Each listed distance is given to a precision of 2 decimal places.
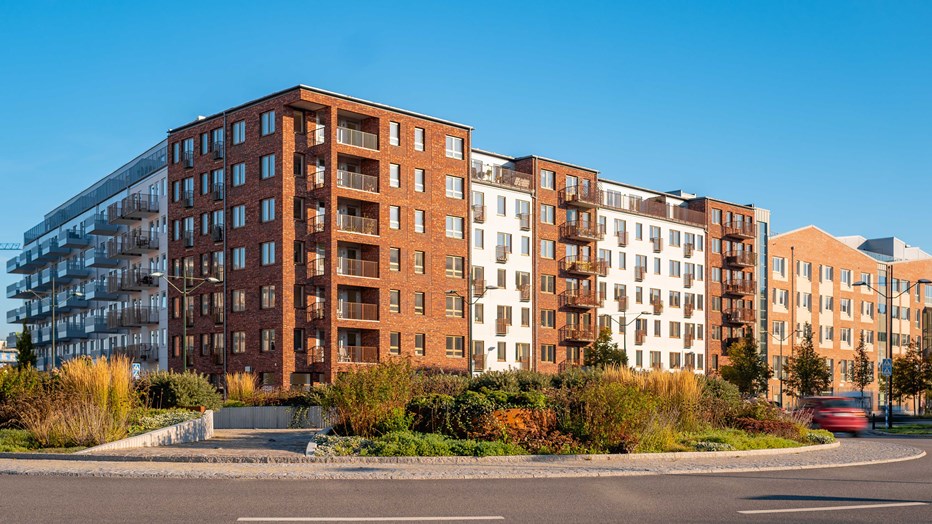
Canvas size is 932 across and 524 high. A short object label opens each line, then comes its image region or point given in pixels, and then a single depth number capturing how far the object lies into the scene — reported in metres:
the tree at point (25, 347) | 77.19
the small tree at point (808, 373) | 78.12
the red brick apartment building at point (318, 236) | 58.53
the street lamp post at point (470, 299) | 58.08
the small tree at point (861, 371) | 84.19
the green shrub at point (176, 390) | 31.62
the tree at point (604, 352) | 72.69
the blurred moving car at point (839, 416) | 37.59
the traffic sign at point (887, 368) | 43.34
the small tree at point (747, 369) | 78.62
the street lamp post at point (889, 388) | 45.48
